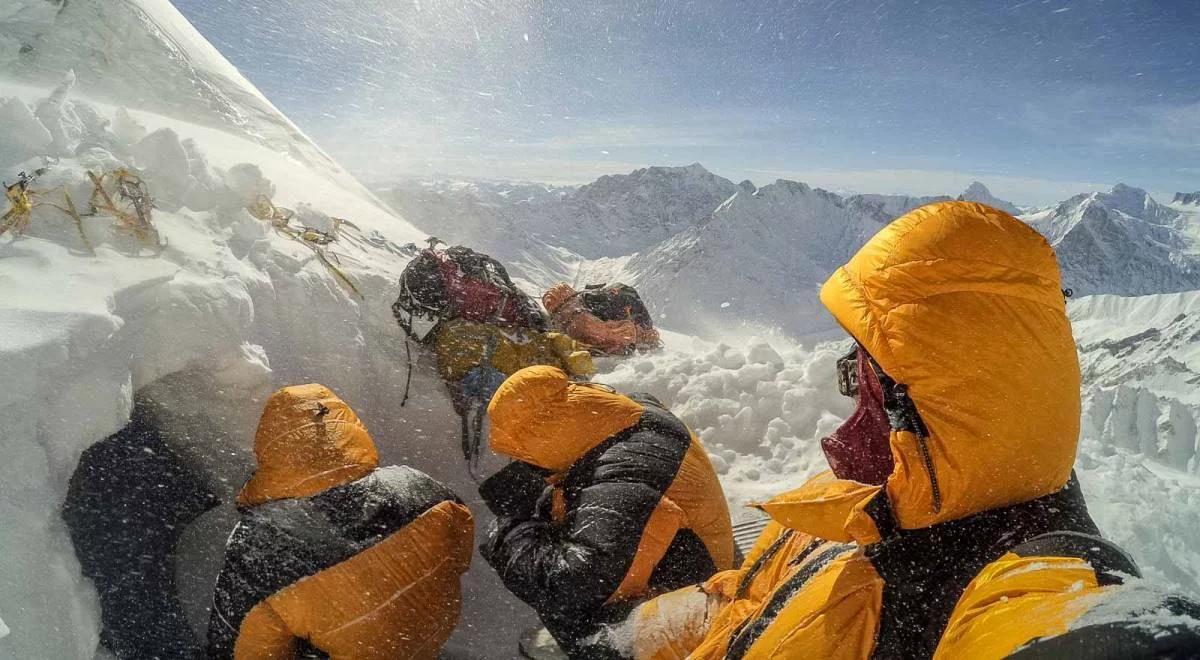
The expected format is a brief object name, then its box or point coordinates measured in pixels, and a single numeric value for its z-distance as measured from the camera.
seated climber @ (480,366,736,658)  2.14
